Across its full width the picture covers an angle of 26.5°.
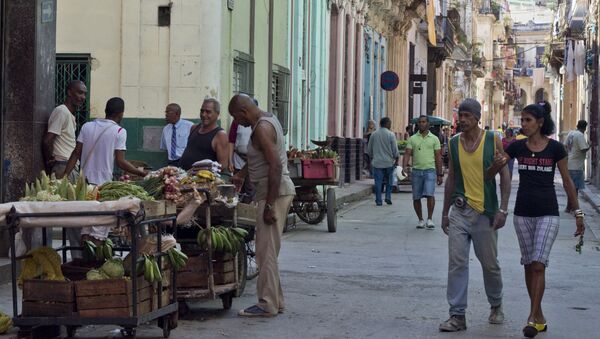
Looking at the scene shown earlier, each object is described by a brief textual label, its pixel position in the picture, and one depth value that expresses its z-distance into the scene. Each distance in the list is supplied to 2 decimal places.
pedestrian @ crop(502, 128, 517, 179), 33.59
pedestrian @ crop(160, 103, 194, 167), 15.76
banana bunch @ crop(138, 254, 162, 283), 8.58
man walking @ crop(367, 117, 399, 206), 25.08
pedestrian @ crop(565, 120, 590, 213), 24.00
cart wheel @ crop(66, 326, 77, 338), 8.95
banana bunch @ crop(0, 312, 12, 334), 8.95
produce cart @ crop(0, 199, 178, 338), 8.16
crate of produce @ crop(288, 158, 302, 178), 17.62
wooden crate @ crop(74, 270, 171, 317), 8.34
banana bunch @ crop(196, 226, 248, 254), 10.08
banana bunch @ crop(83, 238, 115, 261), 9.02
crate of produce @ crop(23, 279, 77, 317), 8.38
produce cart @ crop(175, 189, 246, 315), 9.98
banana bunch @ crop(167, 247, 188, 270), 9.18
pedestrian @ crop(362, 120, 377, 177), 33.32
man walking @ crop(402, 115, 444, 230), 19.56
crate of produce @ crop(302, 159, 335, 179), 17.67
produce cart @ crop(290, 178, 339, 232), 17.94
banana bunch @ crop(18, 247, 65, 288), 8.57
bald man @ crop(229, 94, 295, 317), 10.04
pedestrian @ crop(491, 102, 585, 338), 9.42
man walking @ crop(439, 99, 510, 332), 9.61
